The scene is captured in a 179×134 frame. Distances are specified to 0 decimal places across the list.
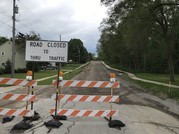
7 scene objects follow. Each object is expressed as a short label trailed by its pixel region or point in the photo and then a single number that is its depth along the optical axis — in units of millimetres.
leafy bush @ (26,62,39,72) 63041
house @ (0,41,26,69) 65956
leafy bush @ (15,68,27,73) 60100
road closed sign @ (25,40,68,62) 9727
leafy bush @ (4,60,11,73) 57659
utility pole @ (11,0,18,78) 30758
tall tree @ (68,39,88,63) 152875
